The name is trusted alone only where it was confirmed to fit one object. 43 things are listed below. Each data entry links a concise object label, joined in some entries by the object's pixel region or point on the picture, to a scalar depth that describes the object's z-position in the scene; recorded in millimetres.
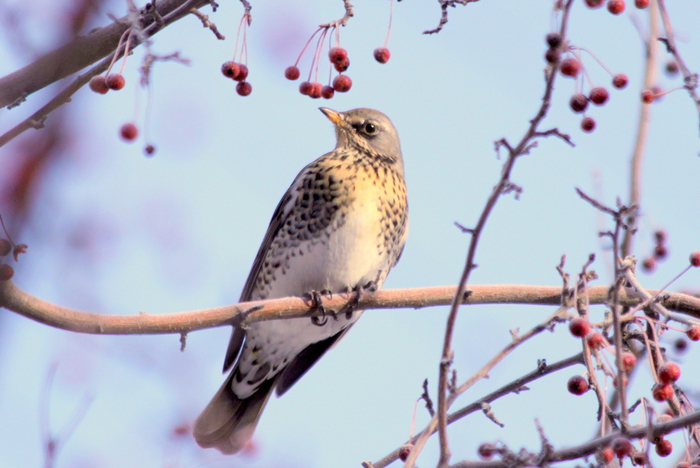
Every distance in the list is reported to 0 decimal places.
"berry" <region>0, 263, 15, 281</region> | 4395
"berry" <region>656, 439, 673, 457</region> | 5094
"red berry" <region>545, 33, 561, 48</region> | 3752
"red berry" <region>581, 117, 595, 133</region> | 5457
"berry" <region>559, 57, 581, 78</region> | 4672
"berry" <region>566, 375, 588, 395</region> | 4891
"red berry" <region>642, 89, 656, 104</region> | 5598
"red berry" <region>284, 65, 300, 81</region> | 6203
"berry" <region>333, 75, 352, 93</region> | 6127
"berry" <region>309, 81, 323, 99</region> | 6094
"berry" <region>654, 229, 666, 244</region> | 7359
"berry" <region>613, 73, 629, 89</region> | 5230
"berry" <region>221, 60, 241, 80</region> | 5613
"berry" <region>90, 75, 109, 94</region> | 4848
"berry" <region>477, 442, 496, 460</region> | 4937
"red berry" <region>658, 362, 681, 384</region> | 4812
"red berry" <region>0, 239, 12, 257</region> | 4187
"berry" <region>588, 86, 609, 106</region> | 4926
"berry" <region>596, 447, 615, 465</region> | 3990
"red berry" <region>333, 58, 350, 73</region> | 5661
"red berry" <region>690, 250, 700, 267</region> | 5551
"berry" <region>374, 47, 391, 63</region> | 5872
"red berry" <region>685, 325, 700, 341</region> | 5289
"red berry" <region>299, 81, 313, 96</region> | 6086
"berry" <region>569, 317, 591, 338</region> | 4461
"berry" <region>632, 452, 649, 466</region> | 4445
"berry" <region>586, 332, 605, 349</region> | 4500
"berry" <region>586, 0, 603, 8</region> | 4840
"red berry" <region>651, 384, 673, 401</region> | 4777
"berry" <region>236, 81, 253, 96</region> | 5746
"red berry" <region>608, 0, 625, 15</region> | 4883
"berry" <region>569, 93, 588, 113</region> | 4750
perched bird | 8484
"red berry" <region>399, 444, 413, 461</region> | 5465
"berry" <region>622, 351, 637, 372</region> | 4855
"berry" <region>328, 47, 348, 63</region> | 5609
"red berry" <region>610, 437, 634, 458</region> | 3876
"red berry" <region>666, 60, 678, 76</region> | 6788
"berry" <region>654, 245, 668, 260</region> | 7293
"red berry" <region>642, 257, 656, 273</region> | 7332
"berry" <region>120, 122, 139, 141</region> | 5137
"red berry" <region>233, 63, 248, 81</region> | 5672
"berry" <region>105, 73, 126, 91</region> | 4801
